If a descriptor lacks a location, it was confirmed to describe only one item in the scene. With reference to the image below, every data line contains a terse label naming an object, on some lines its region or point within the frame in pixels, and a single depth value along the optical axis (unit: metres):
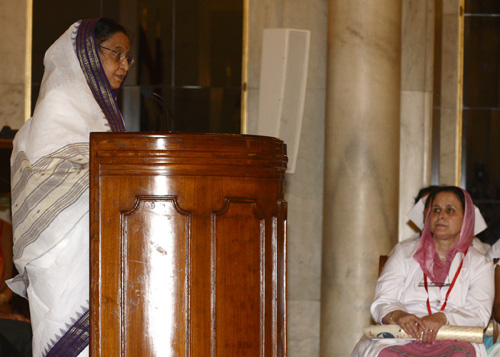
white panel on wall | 10.64
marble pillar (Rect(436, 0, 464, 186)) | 11.53
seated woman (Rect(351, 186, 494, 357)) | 6.97
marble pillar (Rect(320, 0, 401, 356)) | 10.29
